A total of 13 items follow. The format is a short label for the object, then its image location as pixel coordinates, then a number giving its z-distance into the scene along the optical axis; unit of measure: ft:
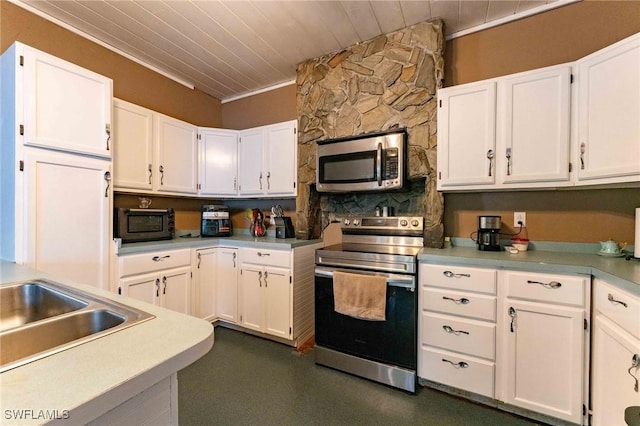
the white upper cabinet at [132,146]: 8.04
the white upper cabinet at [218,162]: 10.57
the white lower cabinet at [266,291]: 8.42
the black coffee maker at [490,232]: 6.83
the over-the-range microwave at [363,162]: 7.65
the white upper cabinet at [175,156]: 9.21
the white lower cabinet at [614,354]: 3.97
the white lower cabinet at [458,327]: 5.85
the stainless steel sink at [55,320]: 2.52
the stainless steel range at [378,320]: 6.44
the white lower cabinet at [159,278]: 7.39
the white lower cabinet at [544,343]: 5.09
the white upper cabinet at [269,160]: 9.62
